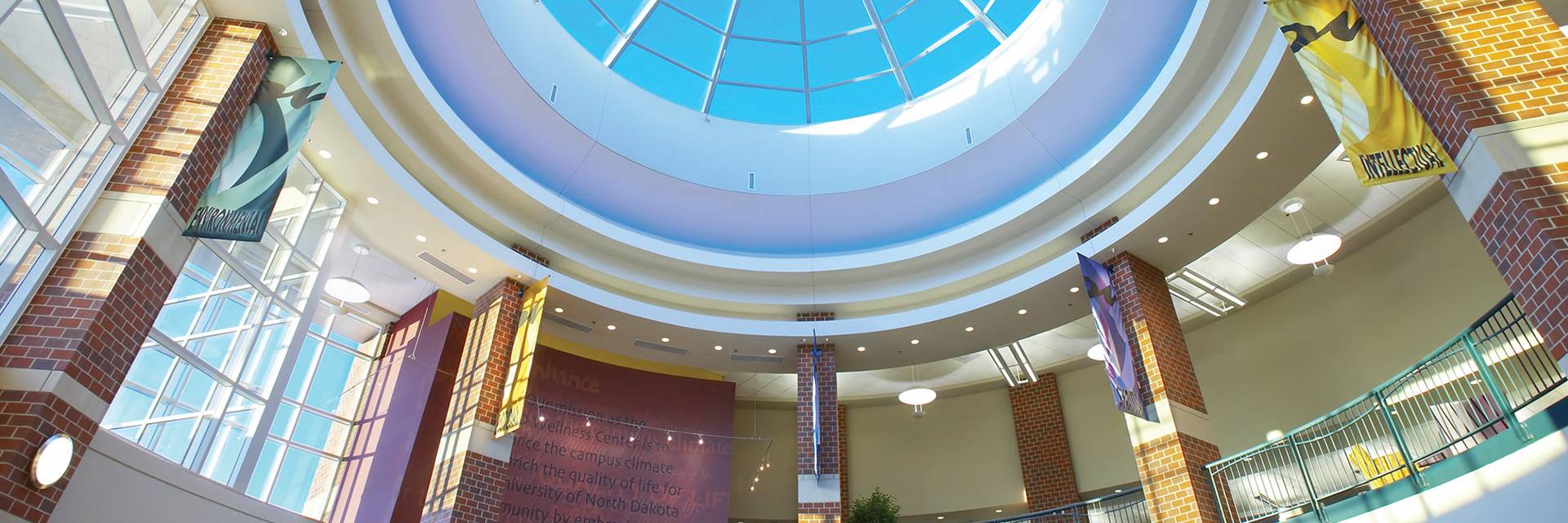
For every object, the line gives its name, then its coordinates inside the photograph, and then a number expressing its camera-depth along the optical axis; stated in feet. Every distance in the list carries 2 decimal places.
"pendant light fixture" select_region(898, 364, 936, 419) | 69.21
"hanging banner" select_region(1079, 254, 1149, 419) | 46.62
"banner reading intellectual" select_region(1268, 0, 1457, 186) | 27.50
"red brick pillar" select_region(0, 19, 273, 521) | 26.02
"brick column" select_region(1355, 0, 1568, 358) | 23.09
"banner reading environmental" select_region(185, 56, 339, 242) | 33.09
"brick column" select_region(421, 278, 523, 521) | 49.49
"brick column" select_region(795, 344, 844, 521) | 57.16
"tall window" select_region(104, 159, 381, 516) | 36.95
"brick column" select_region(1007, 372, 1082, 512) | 74.13
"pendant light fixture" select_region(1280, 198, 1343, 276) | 49.98
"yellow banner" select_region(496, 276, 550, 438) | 51.39
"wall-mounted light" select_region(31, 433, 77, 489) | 25.68
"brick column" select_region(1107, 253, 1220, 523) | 44.60
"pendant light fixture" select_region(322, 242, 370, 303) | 52.11
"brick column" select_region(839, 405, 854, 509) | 81.97
